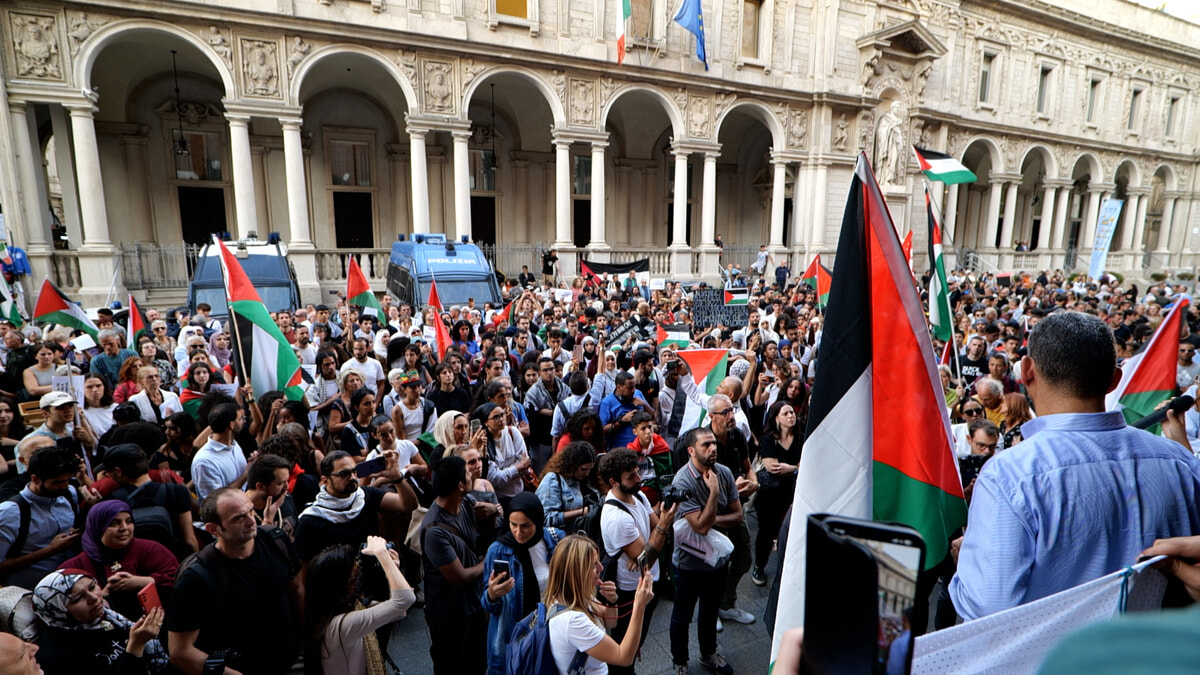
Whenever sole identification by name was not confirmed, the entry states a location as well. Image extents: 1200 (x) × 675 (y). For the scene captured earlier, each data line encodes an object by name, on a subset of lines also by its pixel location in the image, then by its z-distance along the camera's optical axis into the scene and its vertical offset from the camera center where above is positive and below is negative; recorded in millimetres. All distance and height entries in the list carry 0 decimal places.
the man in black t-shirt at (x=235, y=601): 2729 -1627
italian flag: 18172 +6540
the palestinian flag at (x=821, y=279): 11625 -644
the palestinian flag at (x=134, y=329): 8648 -1232
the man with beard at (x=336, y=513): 3439 -1542
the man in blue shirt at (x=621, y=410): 5520 -1533
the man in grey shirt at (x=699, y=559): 3854 -1915
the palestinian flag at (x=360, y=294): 10578 -860
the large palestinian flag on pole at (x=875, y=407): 2215 -594
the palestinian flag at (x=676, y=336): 7566 -1126
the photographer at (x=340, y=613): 2895 -1736
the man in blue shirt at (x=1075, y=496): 1756 -709
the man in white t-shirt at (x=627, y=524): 3438 -1569
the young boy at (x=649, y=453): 4684 -1594
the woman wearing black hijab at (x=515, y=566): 3145 -1711
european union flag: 18641 +6837
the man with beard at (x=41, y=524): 3322 -1539
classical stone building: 15094 +4191
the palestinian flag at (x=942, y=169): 10954 +1399
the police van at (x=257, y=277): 11578 -664
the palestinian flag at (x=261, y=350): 5691 -982
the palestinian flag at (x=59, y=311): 8516 -967
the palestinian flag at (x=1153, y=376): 4824 -1027
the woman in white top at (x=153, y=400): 5414 -1398
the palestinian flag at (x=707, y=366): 6336 -1238
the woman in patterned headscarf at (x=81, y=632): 2701 -1714
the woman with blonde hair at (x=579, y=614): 2656 -1605
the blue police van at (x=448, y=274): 12930 -628
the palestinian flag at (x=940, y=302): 6445 -608
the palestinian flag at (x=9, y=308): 10085 -1122
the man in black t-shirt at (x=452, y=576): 3369 -1820
